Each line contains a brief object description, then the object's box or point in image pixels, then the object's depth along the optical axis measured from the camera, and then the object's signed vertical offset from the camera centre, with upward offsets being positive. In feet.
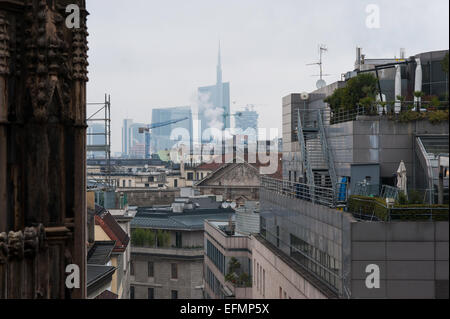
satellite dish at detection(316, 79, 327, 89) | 173.81 +16.42
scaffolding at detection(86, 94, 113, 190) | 237.86 +2.99
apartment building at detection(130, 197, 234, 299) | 300.20 -40.20
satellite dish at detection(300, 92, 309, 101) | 162.09 +12.60
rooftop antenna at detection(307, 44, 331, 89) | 173.39 +16.51
